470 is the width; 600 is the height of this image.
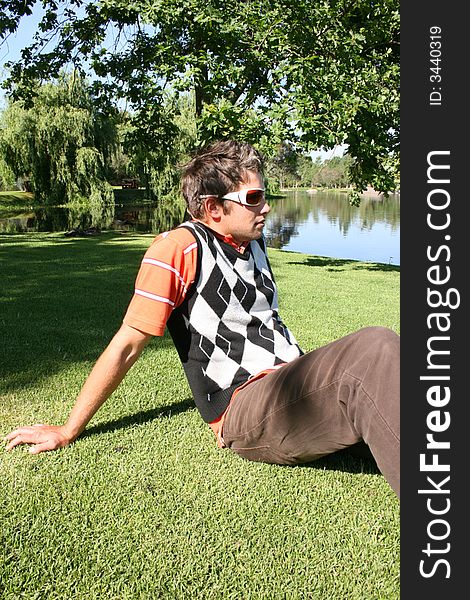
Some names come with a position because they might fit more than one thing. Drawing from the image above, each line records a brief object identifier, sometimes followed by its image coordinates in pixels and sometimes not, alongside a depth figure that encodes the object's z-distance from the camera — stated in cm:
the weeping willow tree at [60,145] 2503
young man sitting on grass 214
